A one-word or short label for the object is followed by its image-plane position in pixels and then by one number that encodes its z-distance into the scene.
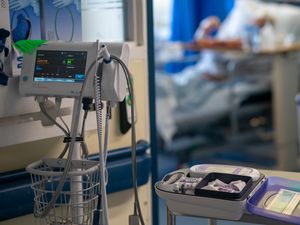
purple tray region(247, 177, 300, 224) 1.32
